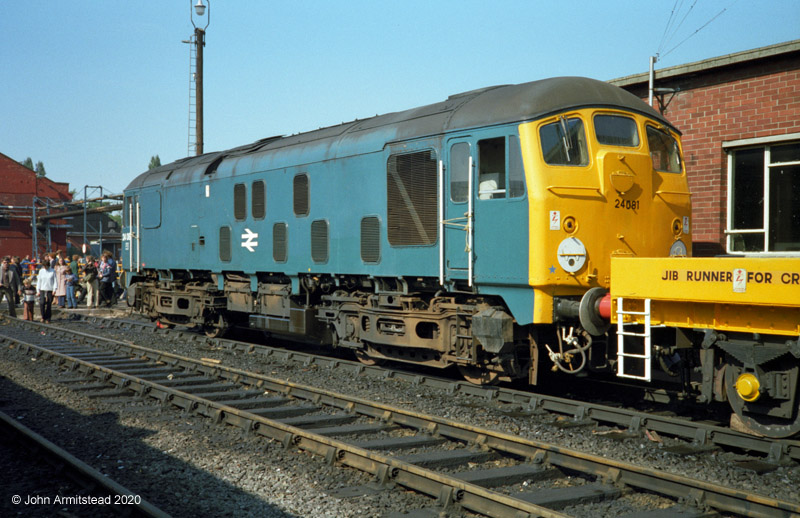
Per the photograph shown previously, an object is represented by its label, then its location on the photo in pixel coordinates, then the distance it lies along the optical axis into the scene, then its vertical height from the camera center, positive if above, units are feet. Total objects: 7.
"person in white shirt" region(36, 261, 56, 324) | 62.13 -3.06
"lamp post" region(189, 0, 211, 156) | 74.23 +19.01
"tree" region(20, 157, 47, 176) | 422.94 +55.17
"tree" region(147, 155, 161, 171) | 375.41 +50.55
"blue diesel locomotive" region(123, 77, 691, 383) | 26.43 +1.35
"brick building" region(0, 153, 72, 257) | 151.74 +11.26
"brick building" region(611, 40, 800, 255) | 37.37 +6.05
